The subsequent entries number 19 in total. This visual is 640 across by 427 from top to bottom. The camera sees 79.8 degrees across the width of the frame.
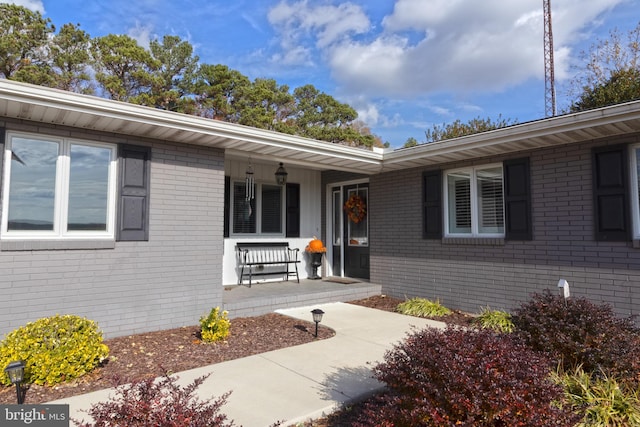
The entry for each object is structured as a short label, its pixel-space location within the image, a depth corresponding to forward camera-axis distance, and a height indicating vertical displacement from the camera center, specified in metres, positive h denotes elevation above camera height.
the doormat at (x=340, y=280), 8.51 -1.08
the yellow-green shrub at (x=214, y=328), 4.76 -1.20
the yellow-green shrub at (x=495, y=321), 5.45 -1.29
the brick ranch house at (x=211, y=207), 4.48 +0.36
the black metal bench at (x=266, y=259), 8.02 -0.58
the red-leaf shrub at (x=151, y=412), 1.61 -0.78
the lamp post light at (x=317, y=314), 4.86 -1.04
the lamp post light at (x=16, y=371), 2.67 -0.98
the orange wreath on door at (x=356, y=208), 8.60 +0.56
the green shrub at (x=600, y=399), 2.52 -1.16
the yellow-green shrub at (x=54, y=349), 3.39 -1.07
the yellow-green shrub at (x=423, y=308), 6.49 -1.31
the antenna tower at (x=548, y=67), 17.41 +7.84
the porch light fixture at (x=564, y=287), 3.67 -0.53
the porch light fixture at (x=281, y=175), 7.74 +1.16
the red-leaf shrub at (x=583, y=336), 2.87 -0.82
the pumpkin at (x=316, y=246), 8.66 -0.31
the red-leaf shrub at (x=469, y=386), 1.88 -0.82
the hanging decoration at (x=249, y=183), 7.91 +1.02
